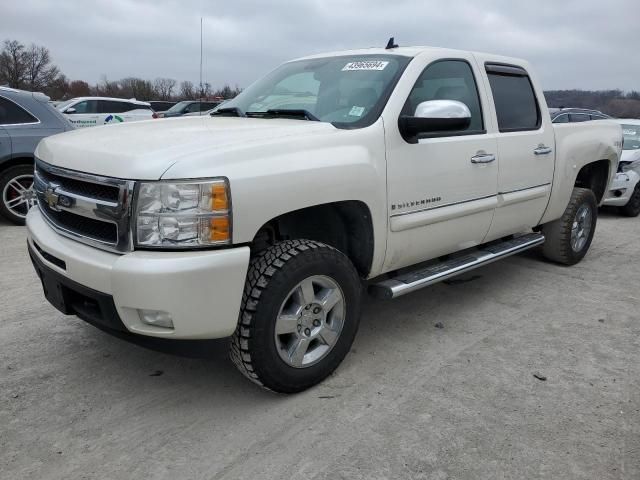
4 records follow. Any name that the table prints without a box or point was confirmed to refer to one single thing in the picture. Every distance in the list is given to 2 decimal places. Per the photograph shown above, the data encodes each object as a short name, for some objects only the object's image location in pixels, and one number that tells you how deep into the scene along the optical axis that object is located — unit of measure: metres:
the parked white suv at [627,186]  7.97
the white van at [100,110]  15.24
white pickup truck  2.34
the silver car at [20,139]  6.45
